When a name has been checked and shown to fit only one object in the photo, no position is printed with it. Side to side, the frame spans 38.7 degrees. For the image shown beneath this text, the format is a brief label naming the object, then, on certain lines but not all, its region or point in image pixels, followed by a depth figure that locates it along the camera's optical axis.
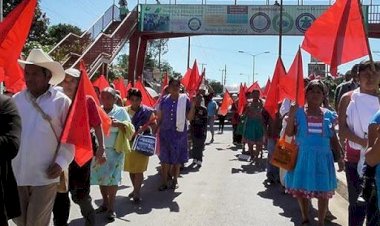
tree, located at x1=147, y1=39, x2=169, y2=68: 77.31
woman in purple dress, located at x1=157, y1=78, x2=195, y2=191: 8.84
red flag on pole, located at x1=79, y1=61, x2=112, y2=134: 5.72
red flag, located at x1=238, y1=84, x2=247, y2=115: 15.68
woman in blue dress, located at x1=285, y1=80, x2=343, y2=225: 5.91
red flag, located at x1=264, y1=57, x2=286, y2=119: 7.98
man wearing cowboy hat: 4.13
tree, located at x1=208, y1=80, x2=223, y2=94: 104.55
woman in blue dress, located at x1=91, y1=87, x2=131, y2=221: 6.61
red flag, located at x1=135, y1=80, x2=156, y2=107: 10.51
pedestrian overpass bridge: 28.58
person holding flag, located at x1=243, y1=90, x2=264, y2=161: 12.02
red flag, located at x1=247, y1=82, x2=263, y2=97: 15.73
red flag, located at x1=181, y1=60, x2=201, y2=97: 12.00
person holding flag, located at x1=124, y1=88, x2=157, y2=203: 7.76
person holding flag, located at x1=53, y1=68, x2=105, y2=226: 5.33
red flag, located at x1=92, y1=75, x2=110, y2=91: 10.99
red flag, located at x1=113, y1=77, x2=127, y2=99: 13.16
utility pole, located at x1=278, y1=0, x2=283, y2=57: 26.95
